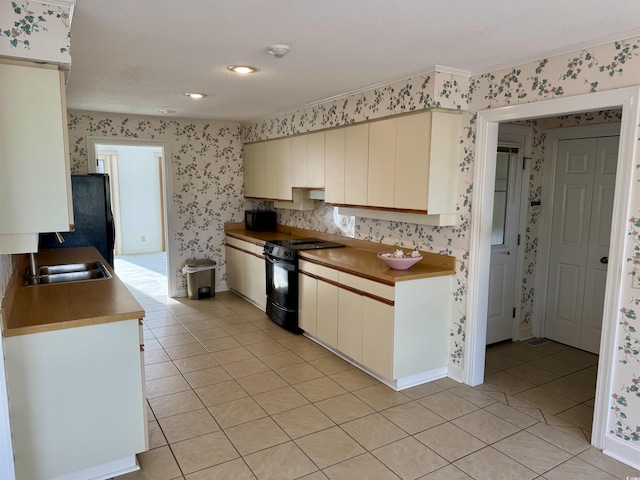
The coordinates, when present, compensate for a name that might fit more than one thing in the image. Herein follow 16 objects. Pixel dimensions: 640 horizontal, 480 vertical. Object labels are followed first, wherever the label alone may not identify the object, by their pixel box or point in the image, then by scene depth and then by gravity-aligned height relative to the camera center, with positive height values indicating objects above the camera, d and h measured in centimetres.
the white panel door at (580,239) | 382 -42
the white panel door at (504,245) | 403 -49
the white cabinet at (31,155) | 185 +14
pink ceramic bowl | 329 -53
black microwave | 579 -41
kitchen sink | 330 -67
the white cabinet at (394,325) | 317 -102
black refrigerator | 453 -31
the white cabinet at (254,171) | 554 +24
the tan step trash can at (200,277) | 563 -114
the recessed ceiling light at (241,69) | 300 +84
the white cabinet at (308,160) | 434 +31
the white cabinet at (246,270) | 508 -100
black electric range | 427 -88
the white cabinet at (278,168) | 497 +25
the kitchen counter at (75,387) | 206 -98
